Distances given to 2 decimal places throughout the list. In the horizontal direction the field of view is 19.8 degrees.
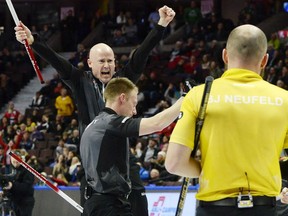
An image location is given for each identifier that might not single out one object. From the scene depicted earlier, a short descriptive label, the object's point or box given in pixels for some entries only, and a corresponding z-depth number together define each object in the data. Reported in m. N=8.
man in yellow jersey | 4.16
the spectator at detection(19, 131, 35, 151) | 21.27
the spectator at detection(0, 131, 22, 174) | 18.07
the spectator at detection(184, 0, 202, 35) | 25.28
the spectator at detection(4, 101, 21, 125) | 22.94
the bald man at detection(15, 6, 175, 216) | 6.91
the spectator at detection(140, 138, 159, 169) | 17.15
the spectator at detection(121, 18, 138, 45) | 25.80
